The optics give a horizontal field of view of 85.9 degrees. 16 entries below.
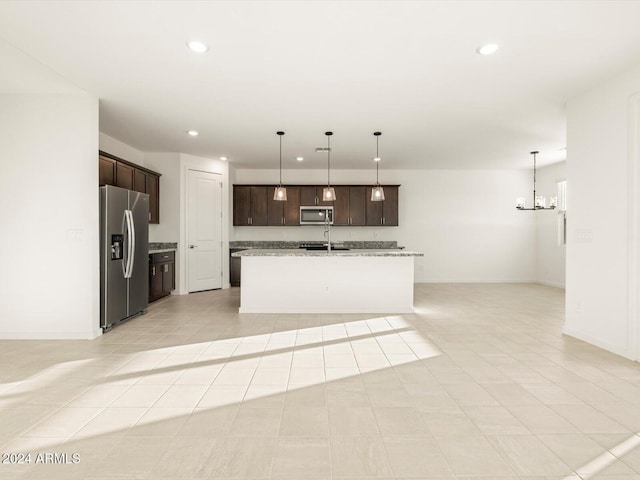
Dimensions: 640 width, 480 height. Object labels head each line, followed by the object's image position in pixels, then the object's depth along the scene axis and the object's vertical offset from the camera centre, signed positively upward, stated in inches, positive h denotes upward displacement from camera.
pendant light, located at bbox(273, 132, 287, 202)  198.5 +25.3
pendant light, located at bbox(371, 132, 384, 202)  194.5 +24.8
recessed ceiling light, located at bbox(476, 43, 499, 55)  109.2 +61.1
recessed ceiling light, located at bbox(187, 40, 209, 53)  107.7 +61.2
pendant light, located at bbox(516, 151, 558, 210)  237.0 +24.8
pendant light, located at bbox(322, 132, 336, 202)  200.4 +26.9
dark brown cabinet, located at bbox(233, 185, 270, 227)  301.4 +28.8
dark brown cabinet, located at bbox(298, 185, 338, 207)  303.7 +36.9
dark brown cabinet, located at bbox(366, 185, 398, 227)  305.4 +24.7
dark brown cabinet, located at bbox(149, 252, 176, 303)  226.3 -25.7
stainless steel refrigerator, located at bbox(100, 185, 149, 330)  159.8 -8.4
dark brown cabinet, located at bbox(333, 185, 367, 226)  303.9 +29.8
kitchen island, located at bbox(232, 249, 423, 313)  201.3 -26.7
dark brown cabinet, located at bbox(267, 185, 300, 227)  302.2 +24.5
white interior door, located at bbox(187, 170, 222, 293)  265.3 +5.5
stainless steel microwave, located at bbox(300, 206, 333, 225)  301.4 +20.0
